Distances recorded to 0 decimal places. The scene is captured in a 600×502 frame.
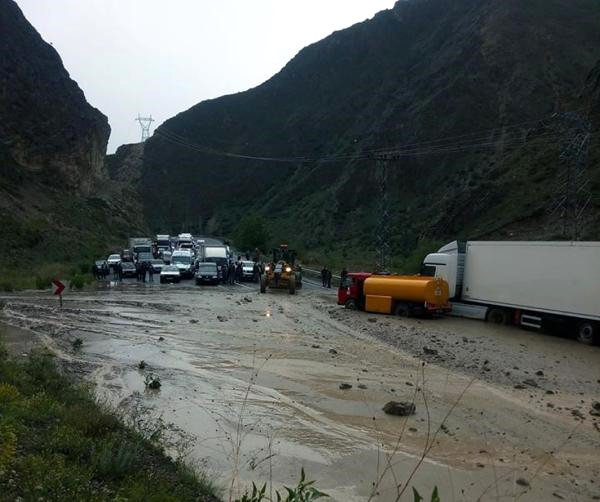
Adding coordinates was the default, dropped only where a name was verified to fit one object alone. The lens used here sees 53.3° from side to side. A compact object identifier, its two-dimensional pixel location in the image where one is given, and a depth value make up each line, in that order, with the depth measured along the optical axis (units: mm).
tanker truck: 24672
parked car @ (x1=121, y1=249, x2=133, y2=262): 52638
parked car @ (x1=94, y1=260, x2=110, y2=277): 45869
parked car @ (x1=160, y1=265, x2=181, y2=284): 43344
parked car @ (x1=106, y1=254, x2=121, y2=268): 49334
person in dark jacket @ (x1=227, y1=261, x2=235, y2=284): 44656
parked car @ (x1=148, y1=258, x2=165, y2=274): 50800
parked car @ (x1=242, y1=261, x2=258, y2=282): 47594
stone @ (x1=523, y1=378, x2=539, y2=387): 13805
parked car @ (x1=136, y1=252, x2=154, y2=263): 50959
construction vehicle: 36938
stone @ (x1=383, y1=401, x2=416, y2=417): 11180
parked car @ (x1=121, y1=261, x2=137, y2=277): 47281
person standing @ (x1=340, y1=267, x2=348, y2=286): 29000
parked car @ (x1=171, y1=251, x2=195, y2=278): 47469
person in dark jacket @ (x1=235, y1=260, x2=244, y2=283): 47200
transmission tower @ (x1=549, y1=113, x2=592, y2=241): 36031
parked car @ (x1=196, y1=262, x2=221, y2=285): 41906
